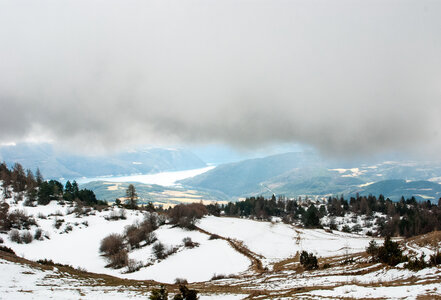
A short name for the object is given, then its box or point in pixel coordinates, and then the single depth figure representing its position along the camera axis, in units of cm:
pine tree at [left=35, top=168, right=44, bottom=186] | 11889
